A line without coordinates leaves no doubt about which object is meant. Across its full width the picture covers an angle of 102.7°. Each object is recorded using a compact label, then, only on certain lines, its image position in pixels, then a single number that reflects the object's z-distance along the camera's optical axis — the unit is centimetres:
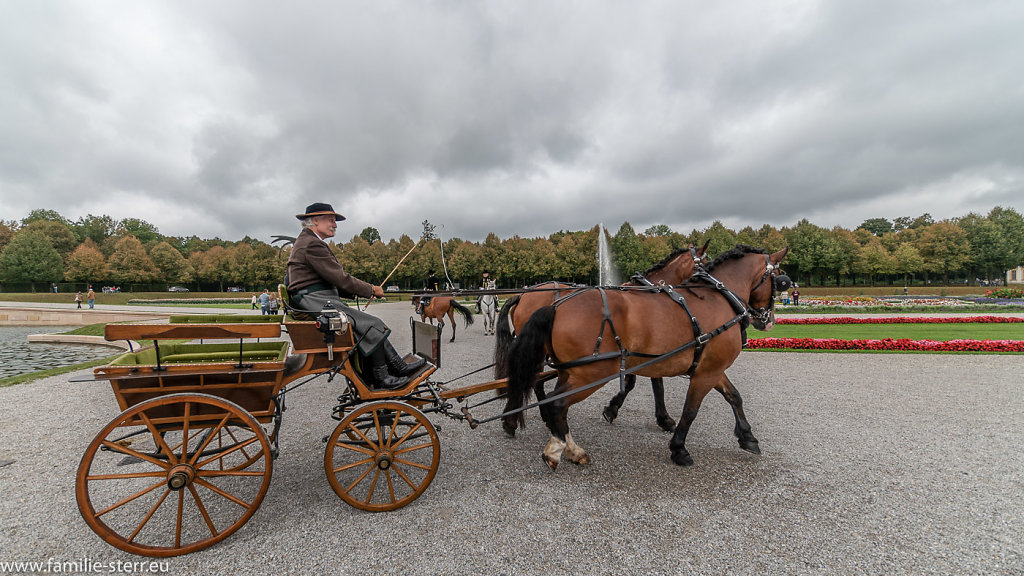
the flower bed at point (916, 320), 1518
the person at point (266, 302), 2309
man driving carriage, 370
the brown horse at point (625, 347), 414
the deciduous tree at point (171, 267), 5800
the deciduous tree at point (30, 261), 5334
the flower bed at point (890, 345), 994
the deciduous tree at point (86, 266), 5494
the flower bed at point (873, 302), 2408
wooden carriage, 295
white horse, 1639
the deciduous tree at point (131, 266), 5475
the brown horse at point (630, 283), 530
